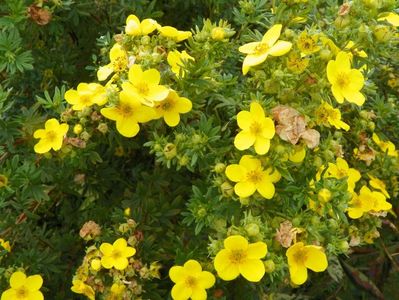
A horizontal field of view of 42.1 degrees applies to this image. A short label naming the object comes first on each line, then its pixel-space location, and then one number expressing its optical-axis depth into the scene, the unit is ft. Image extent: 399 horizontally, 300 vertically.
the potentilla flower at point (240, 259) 1.07
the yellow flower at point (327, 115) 1.18
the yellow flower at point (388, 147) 1.65
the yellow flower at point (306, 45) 1.13
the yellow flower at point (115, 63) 1.21
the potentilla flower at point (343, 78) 1.11
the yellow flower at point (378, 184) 1.60
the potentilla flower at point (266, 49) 1.09
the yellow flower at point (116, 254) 1.28
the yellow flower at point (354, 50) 1.22
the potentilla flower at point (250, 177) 1.10
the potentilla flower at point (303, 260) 1.12
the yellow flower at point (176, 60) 1.20
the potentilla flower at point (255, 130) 1.09
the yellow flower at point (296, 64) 1.12
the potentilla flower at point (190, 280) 1.23
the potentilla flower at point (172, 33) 1.26
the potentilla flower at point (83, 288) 1.29
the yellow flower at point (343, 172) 1.45
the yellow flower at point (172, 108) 1.14
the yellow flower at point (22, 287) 1.35
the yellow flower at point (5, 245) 1.42
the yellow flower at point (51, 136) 1.26
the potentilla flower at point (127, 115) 1.13
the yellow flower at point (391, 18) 1.19
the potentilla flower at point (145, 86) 1.07
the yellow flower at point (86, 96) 1.18
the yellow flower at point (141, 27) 1.24
